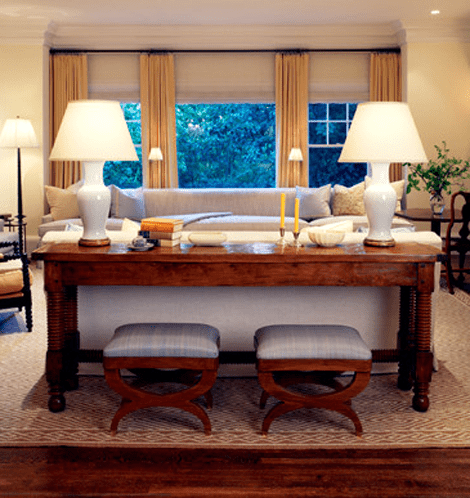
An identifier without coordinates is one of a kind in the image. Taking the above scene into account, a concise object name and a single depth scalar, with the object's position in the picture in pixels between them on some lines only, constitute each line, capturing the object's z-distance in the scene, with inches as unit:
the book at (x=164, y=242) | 118.4
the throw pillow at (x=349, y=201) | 291.3
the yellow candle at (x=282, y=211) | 117.7
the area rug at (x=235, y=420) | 100.7
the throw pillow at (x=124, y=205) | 295.7
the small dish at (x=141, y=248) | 114.6
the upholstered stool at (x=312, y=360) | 100.3
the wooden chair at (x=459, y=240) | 220.8
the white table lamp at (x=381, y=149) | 116.6
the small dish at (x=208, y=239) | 118.3
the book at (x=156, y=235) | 118.5
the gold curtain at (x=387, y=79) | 320.2
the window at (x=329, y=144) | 353.1
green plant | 233.0
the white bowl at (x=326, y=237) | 118.3
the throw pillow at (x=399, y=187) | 288.5
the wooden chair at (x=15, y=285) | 168.1
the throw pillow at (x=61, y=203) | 287.3
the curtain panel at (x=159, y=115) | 321.4
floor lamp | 271.6
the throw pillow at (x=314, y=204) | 295.0
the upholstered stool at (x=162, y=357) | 100.4
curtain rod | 319.9
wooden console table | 109.5
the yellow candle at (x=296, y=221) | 118.6
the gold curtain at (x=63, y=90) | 318.7
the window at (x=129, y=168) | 374.6
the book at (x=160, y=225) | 118.2
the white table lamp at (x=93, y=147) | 116.0
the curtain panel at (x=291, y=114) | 320.5
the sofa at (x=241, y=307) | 125.5
